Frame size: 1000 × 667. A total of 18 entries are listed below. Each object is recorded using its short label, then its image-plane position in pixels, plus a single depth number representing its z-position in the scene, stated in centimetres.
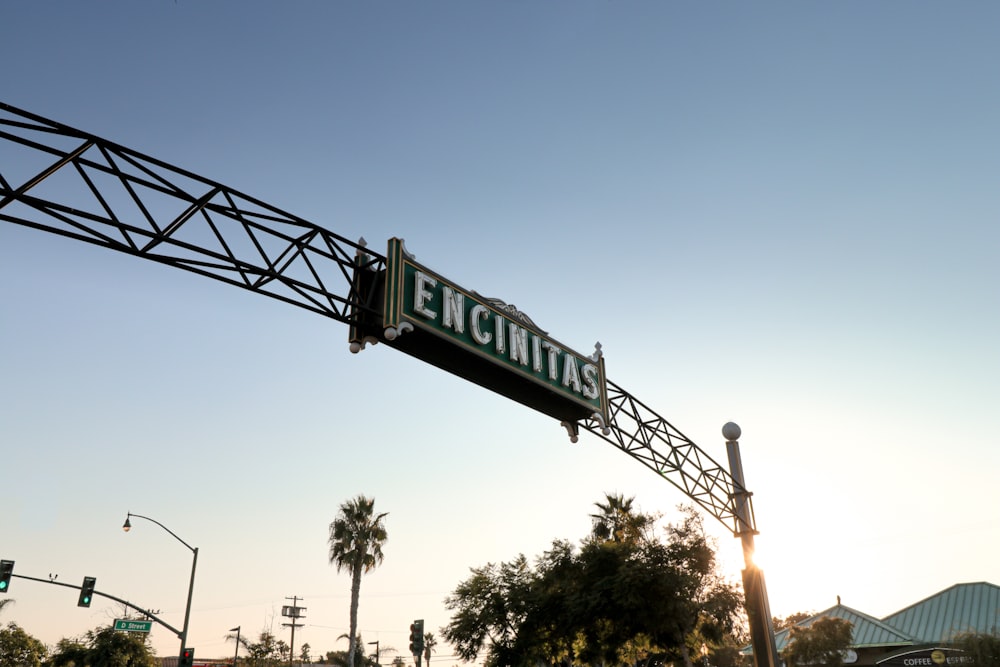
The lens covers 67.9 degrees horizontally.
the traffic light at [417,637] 2177
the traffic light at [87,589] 3017
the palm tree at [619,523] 3472
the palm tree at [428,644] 9875
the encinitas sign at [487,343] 1241
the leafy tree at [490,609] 4006
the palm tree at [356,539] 4816
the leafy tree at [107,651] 5178
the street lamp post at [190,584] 3200
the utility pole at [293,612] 6669
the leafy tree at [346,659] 5588
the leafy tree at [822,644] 4450
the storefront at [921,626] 4866
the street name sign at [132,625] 3391
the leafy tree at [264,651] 6925
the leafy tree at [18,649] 5916
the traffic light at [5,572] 2659
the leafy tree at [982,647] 3712
